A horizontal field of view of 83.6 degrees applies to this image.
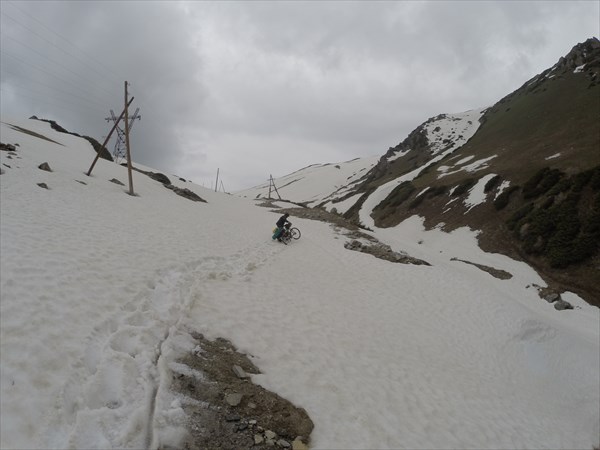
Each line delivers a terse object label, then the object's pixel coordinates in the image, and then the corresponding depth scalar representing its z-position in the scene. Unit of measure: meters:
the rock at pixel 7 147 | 25.67
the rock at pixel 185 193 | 39.16
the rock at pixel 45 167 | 24.36
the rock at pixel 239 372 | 7.86
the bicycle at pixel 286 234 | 25.56
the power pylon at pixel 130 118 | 28.98
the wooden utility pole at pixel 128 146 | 27.91
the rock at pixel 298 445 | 6.23
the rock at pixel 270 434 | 6.30
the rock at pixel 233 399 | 6.80
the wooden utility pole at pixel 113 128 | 28.25
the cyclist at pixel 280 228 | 25.19
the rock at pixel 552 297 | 21.10
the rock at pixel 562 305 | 20.29
